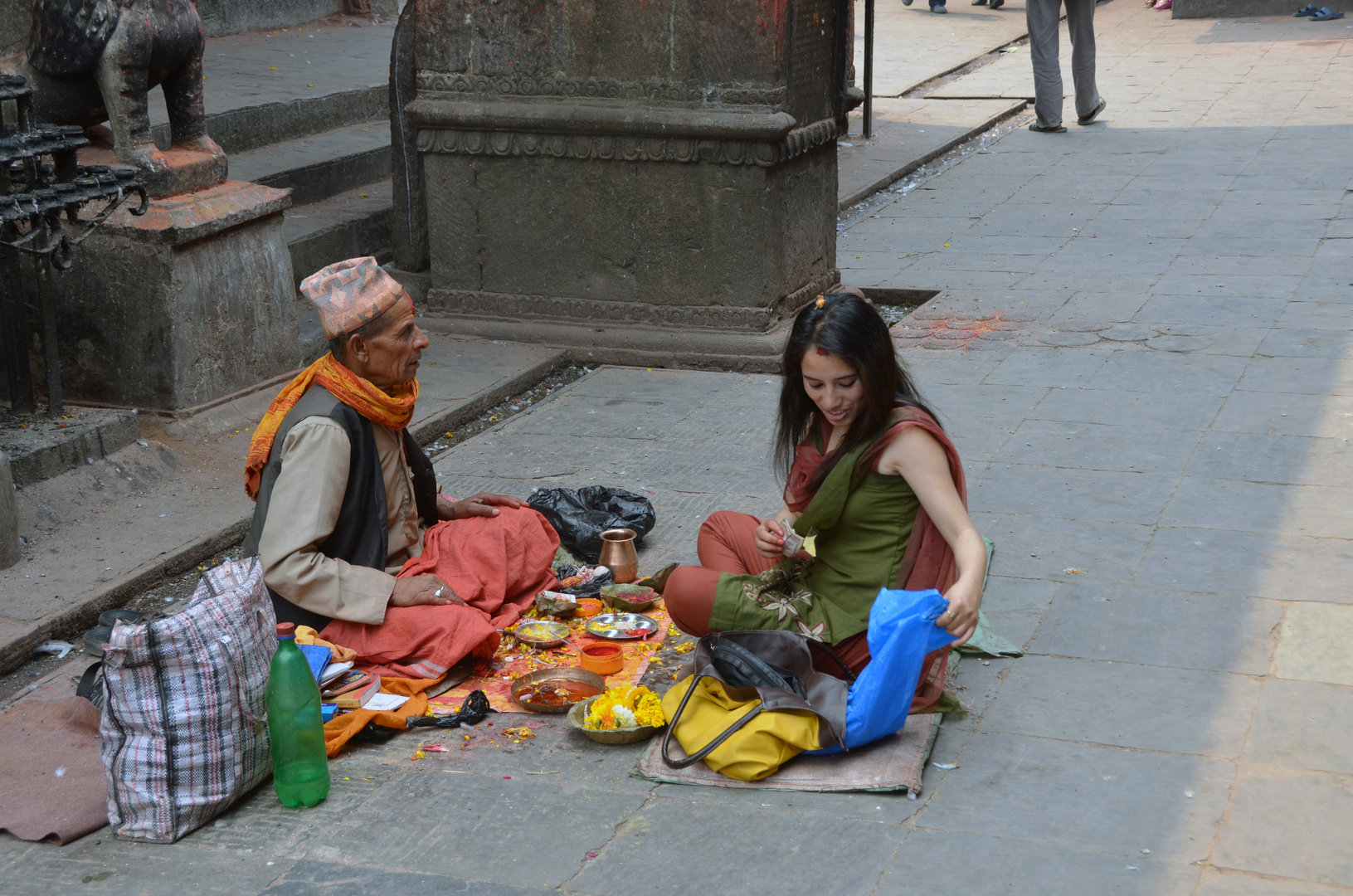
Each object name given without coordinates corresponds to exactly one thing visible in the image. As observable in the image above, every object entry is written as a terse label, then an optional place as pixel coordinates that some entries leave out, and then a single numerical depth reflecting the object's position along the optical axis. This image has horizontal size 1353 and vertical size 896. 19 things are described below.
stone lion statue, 5.11
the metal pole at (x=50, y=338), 4.90
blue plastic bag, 3.00
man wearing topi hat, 3.48
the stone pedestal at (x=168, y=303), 5.24
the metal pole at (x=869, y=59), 11.54
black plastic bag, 4.45
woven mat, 3.04
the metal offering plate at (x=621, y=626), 3.90
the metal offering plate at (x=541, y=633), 3.82
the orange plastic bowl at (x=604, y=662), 3.70
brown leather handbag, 3.07
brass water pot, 4.28
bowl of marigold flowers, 3.28
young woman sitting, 3.15
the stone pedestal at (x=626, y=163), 6.32
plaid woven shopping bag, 2.92
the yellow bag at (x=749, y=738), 3.06
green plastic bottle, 3.03
